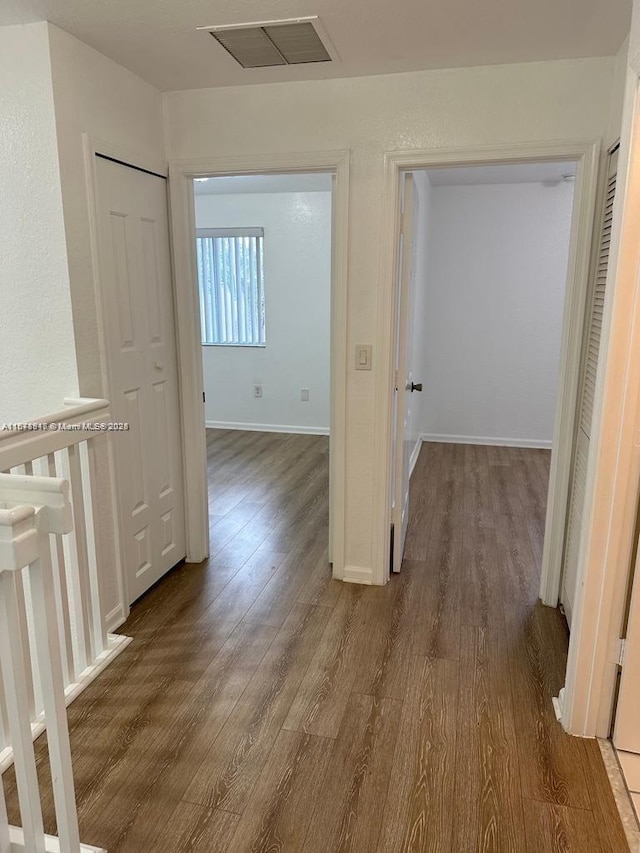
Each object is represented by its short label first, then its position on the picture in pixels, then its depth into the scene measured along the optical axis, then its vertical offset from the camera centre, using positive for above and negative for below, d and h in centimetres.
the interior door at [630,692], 186 -124
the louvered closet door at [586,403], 234 -44
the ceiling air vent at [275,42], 207 +92
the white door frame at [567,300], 245 -2
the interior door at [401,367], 279 -35
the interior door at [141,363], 246 -31
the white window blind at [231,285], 612 +11
